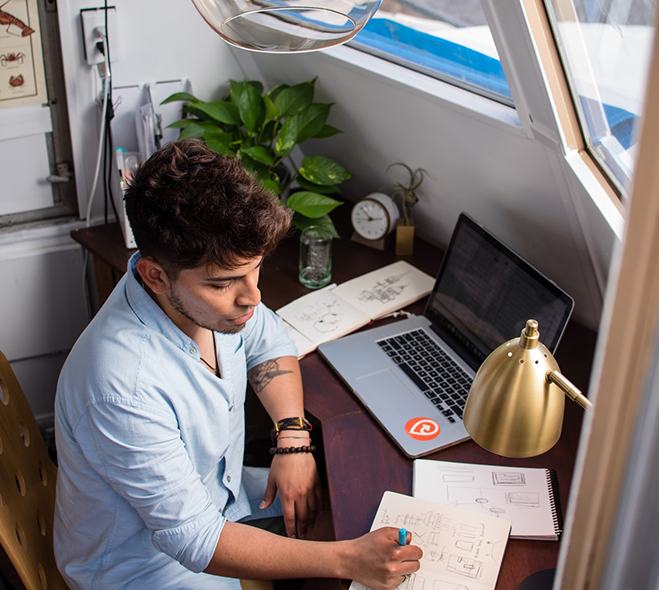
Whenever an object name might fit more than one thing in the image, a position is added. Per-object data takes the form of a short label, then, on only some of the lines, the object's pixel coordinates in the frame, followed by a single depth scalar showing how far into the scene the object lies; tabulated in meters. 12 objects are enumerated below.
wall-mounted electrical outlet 1.79
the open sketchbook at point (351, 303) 1.54
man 1.03
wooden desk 1.04
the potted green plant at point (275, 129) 1.78
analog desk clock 1.84
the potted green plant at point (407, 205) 1.81
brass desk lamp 0.77
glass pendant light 0.62
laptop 1.26
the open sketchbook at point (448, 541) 0.98
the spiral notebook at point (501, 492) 1.07
